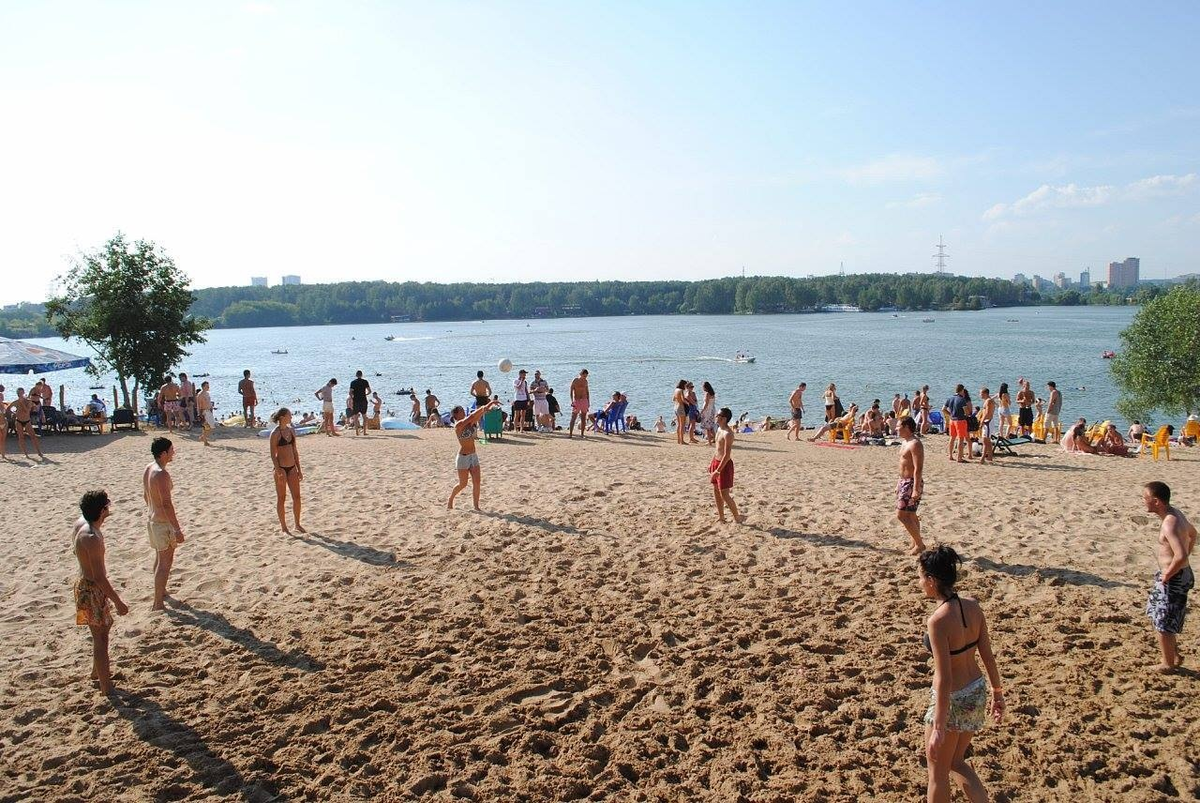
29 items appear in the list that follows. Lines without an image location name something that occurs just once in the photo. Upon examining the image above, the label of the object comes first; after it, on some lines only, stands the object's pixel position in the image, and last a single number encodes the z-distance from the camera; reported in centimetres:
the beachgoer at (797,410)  2070
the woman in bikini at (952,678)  371
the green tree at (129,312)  2295
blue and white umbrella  1919
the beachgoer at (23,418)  1648
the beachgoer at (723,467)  928
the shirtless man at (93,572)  552
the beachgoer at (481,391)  1486
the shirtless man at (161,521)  716
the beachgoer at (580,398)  1862
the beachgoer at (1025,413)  2033
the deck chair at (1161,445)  1648
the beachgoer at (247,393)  2054
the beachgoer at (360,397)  1898
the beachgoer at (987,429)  1527
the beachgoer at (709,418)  1861
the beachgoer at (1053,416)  2006
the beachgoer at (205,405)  1848
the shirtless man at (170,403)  2073
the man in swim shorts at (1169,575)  548
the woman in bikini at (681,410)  1759
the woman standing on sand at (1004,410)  2011
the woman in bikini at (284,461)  929
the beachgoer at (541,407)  2056
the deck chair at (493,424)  1819
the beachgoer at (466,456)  1025
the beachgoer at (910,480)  817
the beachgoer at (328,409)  1938
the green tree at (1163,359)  2650
